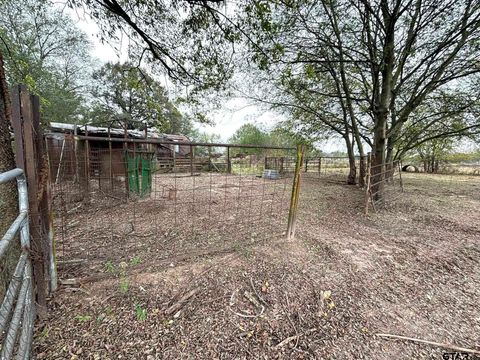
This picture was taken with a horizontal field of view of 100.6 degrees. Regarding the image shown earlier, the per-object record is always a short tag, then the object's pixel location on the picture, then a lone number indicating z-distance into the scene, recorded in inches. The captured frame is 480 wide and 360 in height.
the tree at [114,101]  741.9
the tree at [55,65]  329.1
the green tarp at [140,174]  219.5
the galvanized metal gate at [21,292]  34.2
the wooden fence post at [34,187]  55.9
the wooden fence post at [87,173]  184.3
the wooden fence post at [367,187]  185.0
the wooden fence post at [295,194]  111.9
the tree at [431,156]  661.9
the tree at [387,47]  175.9
